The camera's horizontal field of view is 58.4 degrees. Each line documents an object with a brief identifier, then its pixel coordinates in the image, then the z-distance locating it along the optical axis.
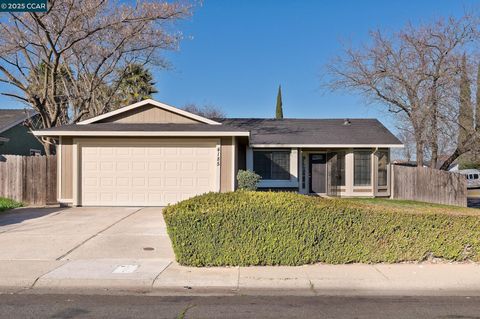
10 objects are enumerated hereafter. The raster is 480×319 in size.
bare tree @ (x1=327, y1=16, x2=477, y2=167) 17.39
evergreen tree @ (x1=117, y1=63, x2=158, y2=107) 27.92
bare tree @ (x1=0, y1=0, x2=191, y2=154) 17.30
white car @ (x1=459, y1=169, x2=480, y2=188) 39.19
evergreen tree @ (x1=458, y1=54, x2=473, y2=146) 16.98
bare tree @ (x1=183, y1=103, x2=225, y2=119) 48.62
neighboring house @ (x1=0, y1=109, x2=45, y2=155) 23.69
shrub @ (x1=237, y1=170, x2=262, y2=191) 14.61
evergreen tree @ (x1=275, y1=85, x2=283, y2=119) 41.13
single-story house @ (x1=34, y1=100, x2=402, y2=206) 15.10
